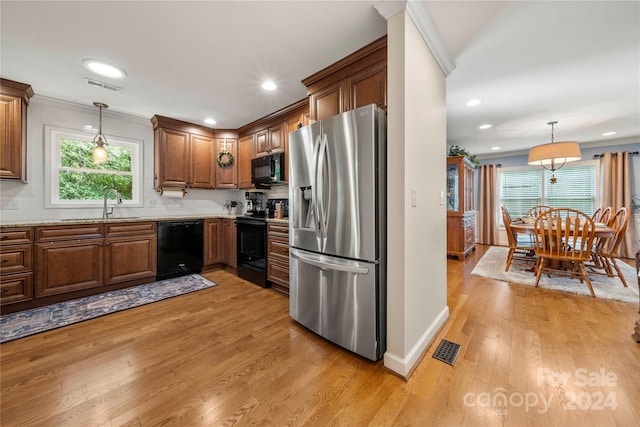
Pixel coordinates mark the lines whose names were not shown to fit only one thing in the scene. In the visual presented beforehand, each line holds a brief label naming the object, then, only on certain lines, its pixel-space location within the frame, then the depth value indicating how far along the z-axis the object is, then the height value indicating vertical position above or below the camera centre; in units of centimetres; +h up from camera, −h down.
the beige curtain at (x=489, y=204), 625 +20
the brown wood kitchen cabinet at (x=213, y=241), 399 -48
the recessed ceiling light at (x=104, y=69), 226 +138
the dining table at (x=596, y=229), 309 -24
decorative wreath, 421 +92
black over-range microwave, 350 +61
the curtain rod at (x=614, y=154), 477 +115
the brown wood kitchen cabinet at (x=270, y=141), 351 +107
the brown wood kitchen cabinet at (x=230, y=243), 384 -49
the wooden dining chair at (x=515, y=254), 378 -81
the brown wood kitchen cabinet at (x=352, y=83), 188 +110
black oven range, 325 -51
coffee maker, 429 +18
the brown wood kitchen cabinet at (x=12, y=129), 257 +90
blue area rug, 222 -101
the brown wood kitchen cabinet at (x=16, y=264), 246 -53
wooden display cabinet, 461 +7
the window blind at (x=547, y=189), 539 +54
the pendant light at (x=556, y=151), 330 +83
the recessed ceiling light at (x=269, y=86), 264 +139
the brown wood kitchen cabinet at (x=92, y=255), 270 -52
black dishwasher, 350 -53
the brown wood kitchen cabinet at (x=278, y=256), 294 -54
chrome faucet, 336 +15
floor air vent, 175 -104
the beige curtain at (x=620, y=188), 477 +47
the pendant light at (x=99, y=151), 310 +79
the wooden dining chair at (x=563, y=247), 294 -46
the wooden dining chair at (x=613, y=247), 315 -47
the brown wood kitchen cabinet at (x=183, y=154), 372 +92
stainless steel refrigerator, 169 -12
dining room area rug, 286 -93
